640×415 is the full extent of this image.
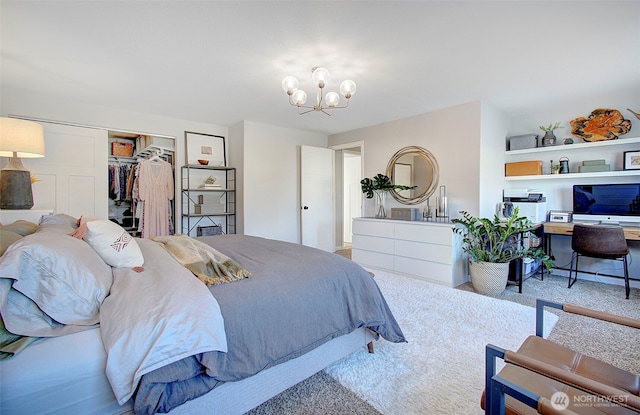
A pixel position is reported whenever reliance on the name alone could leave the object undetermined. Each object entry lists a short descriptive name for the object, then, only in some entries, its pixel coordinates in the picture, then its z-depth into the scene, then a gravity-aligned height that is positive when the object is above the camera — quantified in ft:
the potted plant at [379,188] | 14.57 +0.76
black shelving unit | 14.38 +0.21
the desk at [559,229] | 10.62 -1.08
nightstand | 8.16 -0.34
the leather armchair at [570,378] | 2.72 -2.12
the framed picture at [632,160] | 10.83 +1.63
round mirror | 13.47 +1.48
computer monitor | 11.01 -0.02
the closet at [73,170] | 11.09 +1.36
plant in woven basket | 10.36 -1.79
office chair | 9.86 -1.40
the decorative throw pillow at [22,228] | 4.77 -0.43
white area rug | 5.14 -3.45
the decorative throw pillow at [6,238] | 3.75 -0.50
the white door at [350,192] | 22.52 +0.84
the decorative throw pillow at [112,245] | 4.78 -0.73
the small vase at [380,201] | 15.03 +0.10
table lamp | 8.09 +1.47
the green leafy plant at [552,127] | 12.61 +3.38
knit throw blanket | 4.94 -1.14
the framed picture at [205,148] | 14.59 +2.91
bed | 3.18 -1.80
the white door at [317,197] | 16.93 +0.35
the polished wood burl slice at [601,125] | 11.18 +3.11
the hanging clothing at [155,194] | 13.53 +0.44
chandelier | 7.84 +3.27
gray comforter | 3.61 -1.98
